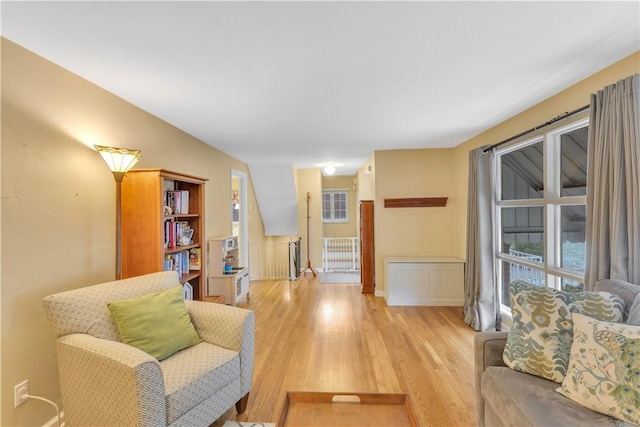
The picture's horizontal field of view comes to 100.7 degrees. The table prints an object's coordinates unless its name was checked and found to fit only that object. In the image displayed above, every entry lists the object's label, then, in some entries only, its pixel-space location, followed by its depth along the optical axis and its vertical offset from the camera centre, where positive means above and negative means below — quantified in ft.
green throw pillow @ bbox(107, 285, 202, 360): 5.41 -2.31
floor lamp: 6.42 +1.30
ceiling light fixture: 18.98 +3.30
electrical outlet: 5.11 -3.44
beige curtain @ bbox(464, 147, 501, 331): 10.46 -1.47
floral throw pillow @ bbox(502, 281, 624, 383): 4.69 -2.08
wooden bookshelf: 7.27 -0.18
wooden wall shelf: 14.20 +0.66
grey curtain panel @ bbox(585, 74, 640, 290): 5.28 +0.64
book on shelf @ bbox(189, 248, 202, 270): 9.59 -1.57
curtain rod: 6.53 +2.57
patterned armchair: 4.33 -2.93
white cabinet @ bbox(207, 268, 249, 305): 12.47 -3.38
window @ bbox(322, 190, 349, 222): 26.71 +0.98
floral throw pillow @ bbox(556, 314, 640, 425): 3.79 -2.37
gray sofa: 3.85 -2.95
